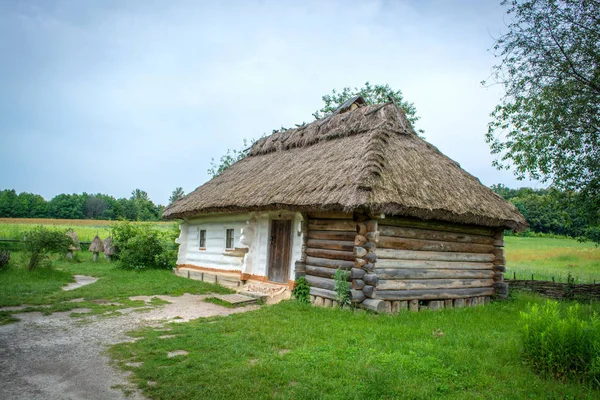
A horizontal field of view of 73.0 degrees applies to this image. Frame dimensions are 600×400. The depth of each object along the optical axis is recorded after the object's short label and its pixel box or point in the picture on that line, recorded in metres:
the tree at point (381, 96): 26.78
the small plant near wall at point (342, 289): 8.84
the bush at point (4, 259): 13.45
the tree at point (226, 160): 31.48
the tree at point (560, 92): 9.96
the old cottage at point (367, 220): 8.86
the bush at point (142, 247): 17.03
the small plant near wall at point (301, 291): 9.88
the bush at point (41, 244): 13.74
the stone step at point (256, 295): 10.18
